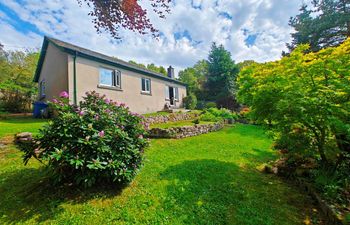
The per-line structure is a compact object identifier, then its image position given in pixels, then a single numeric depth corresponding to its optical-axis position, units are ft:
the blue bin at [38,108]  38.18
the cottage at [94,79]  31.71
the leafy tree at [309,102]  10.15
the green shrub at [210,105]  76.27
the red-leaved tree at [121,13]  13.19
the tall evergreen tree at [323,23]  56.18
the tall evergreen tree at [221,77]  82.79
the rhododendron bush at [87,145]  9.16
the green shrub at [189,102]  68.23
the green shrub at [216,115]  43.62
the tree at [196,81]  95.30
